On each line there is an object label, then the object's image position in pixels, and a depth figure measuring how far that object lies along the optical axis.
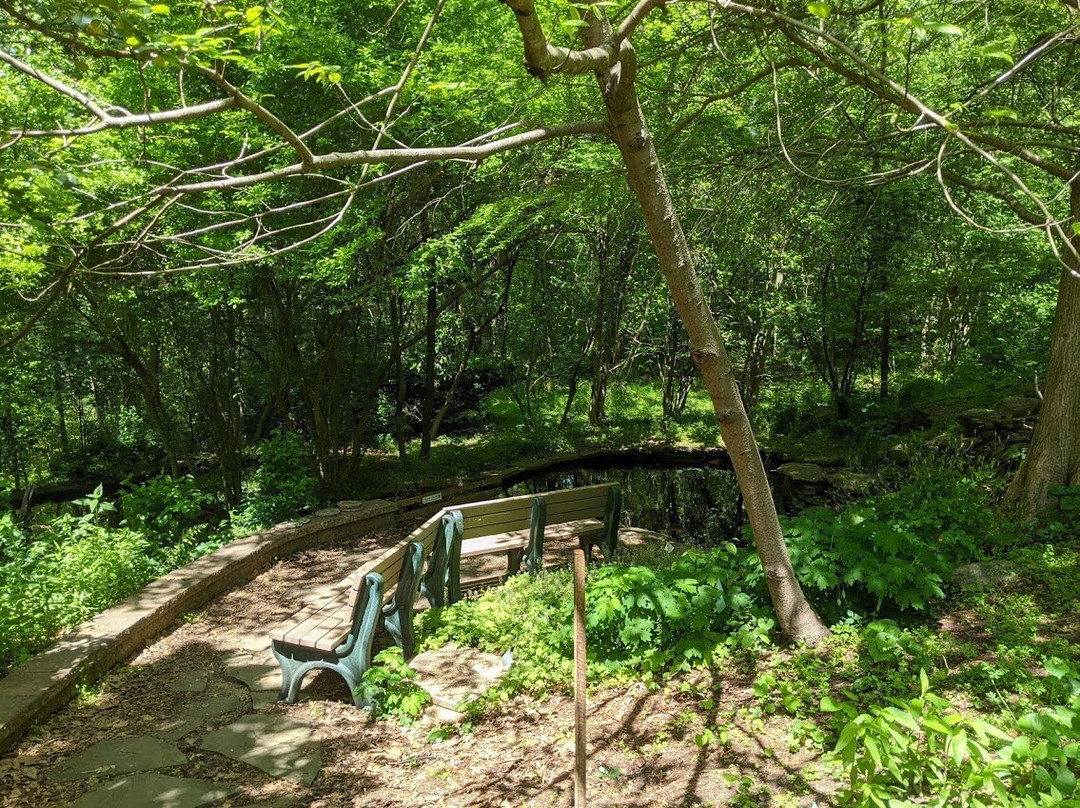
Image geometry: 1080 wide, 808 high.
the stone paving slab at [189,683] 5.19
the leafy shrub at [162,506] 8.03
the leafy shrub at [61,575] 5.27
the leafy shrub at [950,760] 2.48
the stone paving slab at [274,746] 4.18
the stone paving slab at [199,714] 4.60
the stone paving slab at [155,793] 3.81
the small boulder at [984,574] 5.25
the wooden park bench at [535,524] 6.65
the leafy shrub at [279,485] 8.95
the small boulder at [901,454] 10.91
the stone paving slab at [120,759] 4.10
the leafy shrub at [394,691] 4.64
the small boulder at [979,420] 10.78
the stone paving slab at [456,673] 4.81
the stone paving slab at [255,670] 5.27
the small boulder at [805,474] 11.72
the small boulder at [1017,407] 10.59
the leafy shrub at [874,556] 4.66
